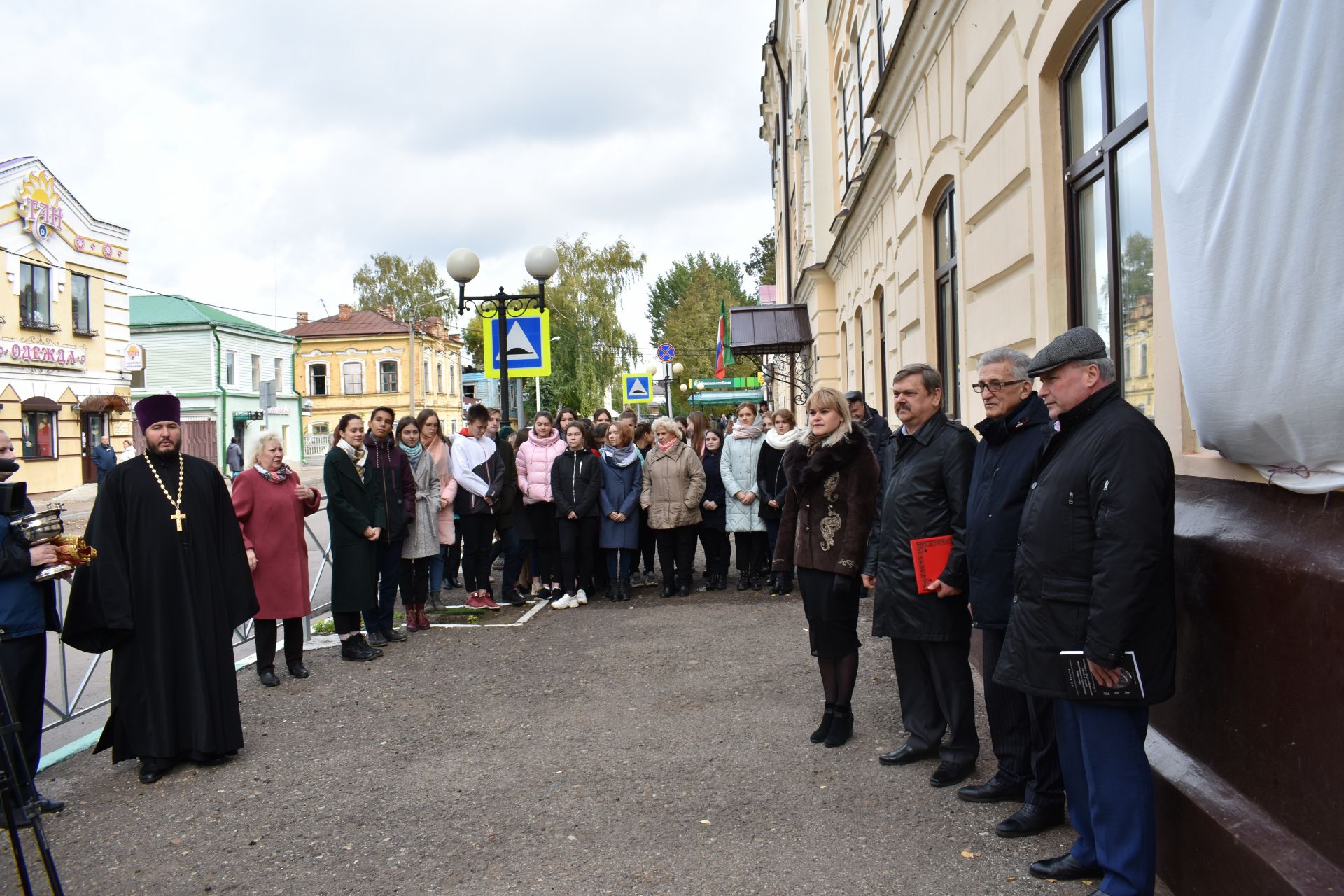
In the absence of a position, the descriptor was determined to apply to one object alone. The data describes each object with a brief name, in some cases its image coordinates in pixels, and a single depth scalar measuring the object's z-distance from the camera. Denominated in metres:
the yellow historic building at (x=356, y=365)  61.09
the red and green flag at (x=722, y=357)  29.21
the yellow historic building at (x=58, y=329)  28.28
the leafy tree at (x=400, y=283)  58.97
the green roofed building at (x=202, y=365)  47.50
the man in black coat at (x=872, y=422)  8.83
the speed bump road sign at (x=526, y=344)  12.17
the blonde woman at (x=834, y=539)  5.22
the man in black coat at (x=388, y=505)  8.06
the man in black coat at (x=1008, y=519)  4.07
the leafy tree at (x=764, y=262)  65.24
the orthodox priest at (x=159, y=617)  5.15
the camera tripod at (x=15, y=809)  3.47
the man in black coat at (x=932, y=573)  4.64
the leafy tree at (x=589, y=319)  44.72
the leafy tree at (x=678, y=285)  66.69
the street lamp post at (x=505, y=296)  12.10
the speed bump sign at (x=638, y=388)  20.03
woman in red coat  6.90
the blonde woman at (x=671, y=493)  10.24
